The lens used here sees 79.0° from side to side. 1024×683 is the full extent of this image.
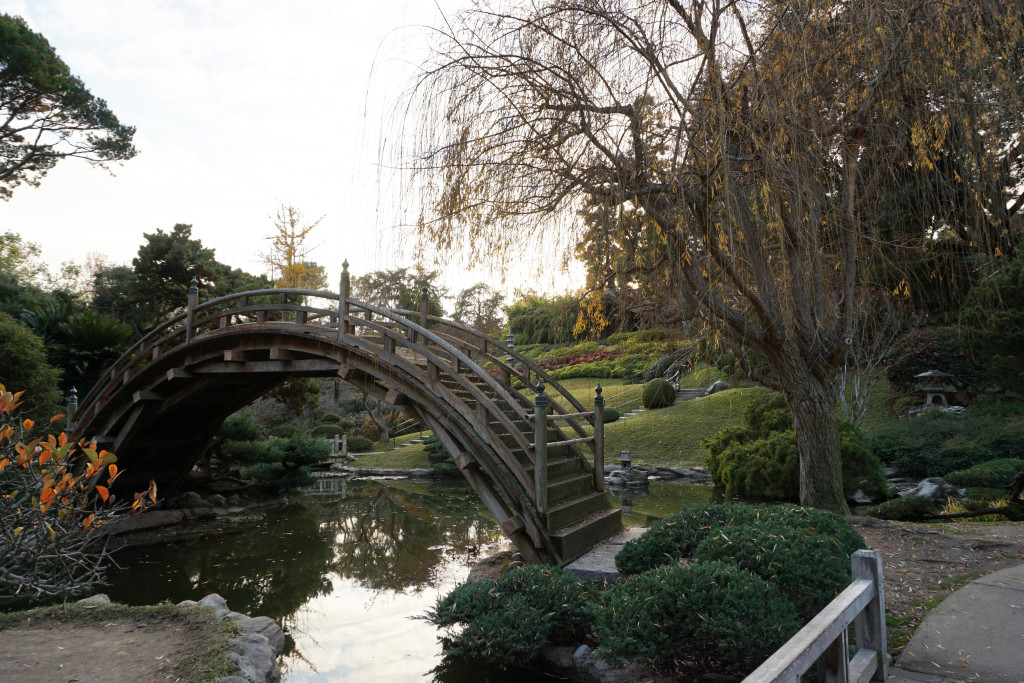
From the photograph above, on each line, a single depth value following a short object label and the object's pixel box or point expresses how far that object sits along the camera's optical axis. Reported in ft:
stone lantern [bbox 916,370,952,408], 48.24
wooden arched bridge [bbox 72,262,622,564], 21.26
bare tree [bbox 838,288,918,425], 37.06
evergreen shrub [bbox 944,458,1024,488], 29.96
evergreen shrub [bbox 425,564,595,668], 15.60
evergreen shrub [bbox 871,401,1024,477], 36.32
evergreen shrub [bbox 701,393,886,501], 34.47
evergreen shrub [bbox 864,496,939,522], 26.30
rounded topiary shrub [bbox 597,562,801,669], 11.96
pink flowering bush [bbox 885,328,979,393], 48.21
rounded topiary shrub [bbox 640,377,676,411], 67.72
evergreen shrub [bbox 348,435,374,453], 70.54
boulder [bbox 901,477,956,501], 32.50
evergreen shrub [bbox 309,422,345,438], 71.92
